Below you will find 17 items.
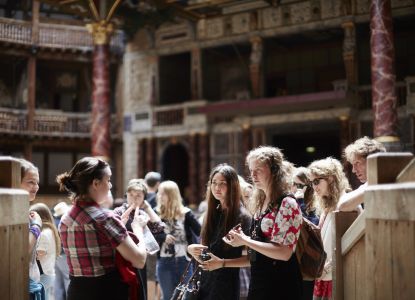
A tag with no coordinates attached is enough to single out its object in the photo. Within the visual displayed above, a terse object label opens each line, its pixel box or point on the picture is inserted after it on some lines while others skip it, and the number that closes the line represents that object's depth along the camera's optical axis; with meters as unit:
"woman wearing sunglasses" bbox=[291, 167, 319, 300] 4.54
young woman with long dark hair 4.35
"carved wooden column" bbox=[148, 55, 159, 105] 20.88
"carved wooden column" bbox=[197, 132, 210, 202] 19.53
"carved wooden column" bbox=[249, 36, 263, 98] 19.02
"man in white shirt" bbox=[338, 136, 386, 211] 4.08
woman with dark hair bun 3.40
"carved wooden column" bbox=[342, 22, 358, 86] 17.31
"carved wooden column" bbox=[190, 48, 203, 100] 20.16
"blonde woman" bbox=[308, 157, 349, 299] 4.74
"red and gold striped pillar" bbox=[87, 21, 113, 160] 17.16
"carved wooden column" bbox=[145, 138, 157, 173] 20.64
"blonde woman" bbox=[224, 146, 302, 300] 3.63
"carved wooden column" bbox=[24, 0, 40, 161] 20.83
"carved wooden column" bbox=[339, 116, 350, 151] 16.95
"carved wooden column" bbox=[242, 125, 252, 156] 18.72
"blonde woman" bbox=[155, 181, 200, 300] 6.57
